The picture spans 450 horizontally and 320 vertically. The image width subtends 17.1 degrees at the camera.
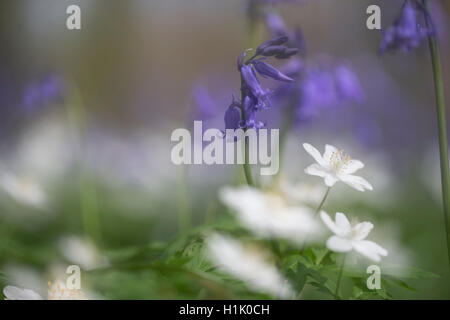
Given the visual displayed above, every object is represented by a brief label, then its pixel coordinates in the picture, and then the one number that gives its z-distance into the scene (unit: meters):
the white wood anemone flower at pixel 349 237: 0.71
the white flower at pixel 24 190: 0.77
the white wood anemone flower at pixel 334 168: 0.73
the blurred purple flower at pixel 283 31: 0.76
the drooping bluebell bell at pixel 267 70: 0.73
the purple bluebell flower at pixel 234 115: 0.73
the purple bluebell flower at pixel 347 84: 0.77
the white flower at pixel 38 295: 0.74
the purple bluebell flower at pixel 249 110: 0.73
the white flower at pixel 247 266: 0.72
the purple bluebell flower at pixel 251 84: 0.73
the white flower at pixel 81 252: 0.76
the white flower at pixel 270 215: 0.75
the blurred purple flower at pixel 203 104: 0.76
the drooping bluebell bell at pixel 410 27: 0.75
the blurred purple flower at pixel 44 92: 0.77
